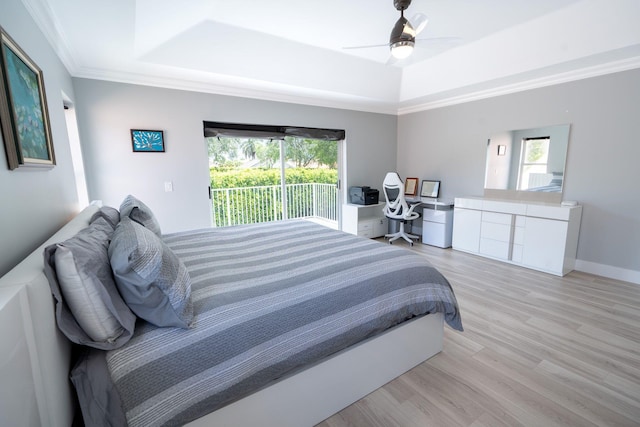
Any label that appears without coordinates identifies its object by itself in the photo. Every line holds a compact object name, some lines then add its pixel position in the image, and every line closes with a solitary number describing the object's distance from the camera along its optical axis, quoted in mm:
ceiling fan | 2094
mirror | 3501
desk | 4422
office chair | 4320
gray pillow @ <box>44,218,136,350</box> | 991
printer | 4785
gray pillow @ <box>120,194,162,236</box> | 1890
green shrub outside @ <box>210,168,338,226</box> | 4641
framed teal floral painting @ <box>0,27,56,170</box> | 1230
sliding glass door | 4305
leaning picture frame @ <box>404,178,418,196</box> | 5188
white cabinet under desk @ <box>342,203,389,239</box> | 4812
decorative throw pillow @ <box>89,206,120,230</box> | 1864
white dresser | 3268
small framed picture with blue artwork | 3139
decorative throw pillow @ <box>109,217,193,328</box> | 1122
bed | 1036
